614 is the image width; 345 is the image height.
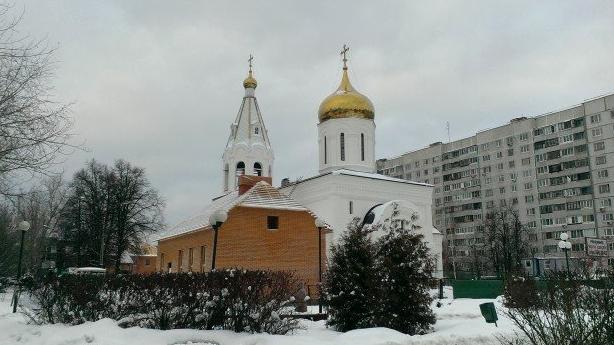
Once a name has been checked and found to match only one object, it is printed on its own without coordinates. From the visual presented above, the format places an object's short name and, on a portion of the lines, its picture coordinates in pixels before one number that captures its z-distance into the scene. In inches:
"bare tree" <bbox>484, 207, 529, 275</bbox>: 1857.8
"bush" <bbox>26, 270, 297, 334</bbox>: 407.5
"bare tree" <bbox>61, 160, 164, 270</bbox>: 1440.7
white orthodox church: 1311.5
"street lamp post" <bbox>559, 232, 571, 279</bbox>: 852.6
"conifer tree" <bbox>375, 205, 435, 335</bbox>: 470.9
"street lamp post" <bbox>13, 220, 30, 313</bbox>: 624.6
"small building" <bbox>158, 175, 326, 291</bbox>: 811.4
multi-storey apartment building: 1975.9
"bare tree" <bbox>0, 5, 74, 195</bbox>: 435.5
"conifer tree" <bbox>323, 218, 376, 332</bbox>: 475.2
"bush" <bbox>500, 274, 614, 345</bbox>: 257.8
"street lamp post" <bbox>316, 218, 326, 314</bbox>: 688.4
